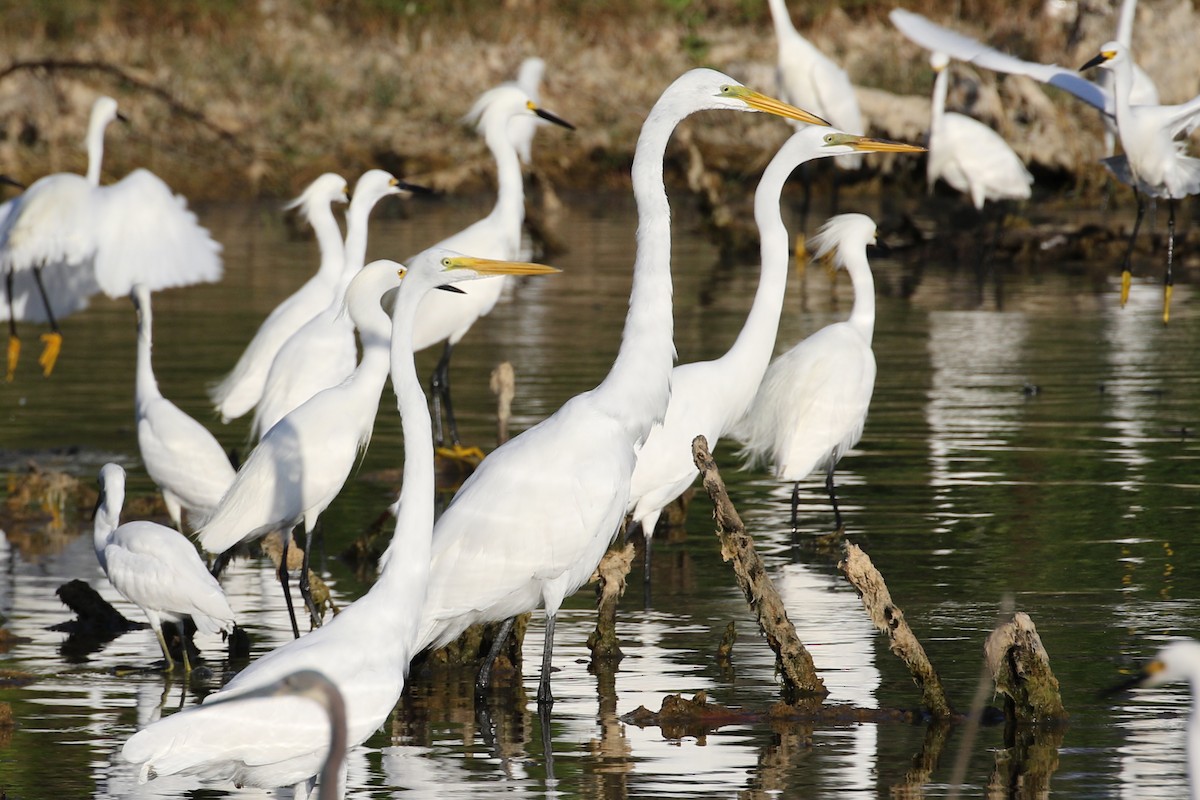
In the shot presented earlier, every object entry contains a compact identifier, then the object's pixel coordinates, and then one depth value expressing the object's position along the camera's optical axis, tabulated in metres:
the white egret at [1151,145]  26.58
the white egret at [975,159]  42.75
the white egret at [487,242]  24.23
